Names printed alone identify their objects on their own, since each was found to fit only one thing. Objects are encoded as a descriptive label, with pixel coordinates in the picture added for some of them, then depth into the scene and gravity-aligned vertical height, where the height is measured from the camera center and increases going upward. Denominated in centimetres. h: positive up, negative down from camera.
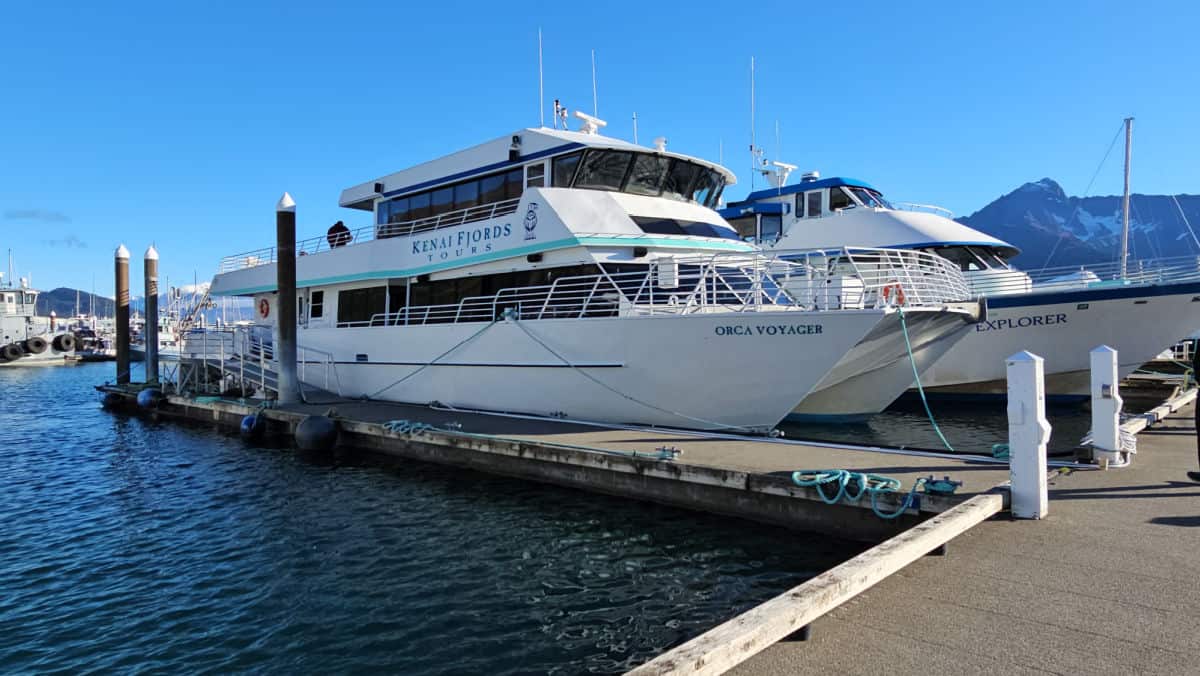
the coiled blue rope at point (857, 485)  628 -140
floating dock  316 -142
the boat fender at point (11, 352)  5109 -16
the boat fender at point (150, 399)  1898 -138
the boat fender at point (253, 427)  1395 -161
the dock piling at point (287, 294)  1470 +103
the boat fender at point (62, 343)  5403 +44
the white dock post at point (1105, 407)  691 -78
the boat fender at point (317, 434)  1213 -156
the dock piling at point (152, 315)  2198 +97
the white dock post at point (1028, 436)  524 -80
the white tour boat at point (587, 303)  954 +55
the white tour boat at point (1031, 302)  1455 +51
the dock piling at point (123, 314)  2288 +108
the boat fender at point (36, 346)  5219 +25
